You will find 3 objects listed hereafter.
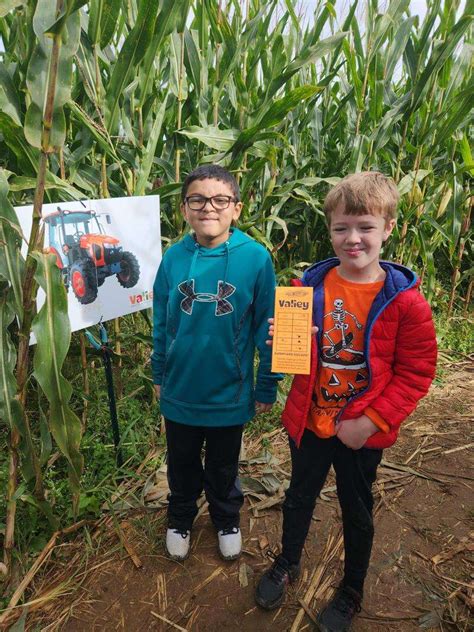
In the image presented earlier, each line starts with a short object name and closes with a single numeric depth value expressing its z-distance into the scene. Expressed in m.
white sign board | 1.54
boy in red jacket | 1.24
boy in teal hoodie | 1.53
